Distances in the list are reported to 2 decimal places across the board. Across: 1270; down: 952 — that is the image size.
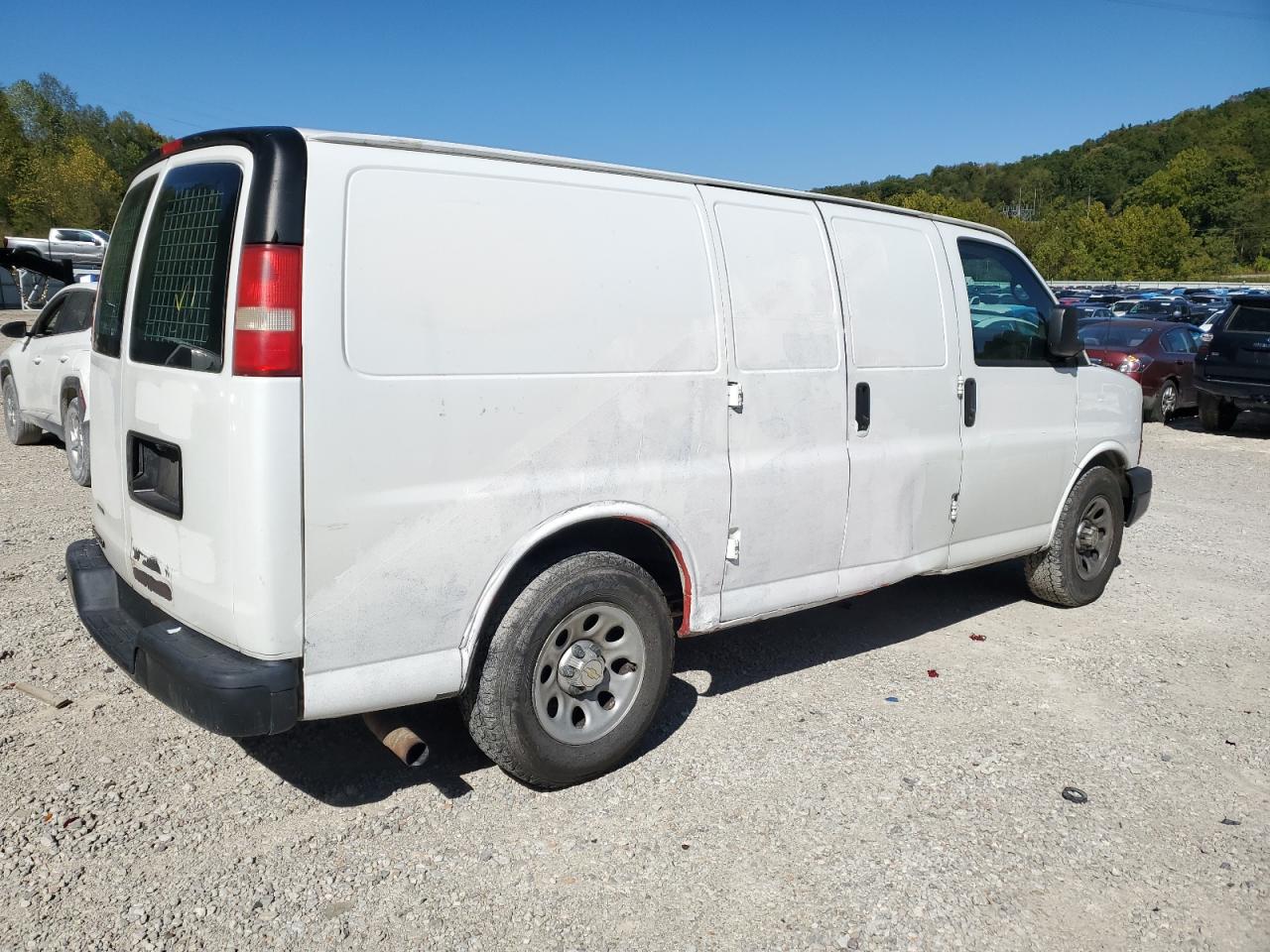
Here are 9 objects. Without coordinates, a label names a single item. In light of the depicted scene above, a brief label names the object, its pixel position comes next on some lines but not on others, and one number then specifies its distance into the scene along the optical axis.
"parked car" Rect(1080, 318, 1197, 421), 16.05
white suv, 8.64
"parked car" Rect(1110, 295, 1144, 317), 36.79
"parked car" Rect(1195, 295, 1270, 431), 14.17
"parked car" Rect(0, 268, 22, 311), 20.48
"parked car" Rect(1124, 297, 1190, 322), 35.62
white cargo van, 3.01
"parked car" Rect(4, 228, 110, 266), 34.09
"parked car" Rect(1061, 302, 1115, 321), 31.83
